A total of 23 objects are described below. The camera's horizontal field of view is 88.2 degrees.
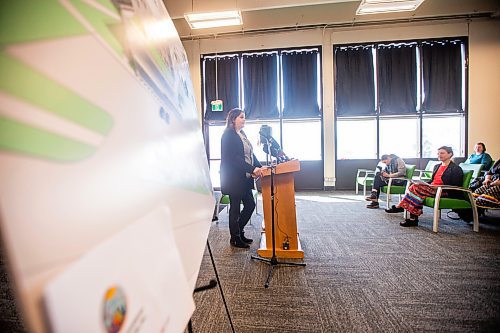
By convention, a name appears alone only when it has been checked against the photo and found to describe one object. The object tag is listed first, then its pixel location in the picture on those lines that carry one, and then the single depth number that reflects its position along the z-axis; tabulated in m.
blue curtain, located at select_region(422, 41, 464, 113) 5.70
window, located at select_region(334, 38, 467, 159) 5.73
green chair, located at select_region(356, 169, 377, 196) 5.03
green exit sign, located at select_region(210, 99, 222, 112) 6.27
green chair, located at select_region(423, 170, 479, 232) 2.94
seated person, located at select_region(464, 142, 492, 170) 4.49
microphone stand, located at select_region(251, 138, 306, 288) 2.08
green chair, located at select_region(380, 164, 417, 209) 4.07
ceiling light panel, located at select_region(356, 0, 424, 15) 4.10
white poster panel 0.25
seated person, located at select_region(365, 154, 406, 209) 4.20
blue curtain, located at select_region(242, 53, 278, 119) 6.14
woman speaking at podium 2.39
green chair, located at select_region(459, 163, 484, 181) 3.33
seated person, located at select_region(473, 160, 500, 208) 3.01
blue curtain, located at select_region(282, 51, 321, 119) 6.05
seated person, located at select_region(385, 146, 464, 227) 3.08
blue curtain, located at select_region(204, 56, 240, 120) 6.25
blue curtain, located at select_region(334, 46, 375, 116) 5.91
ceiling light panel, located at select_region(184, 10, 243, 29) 4.37
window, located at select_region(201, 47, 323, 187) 6.07
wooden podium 2.24
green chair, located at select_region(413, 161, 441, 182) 4.69
